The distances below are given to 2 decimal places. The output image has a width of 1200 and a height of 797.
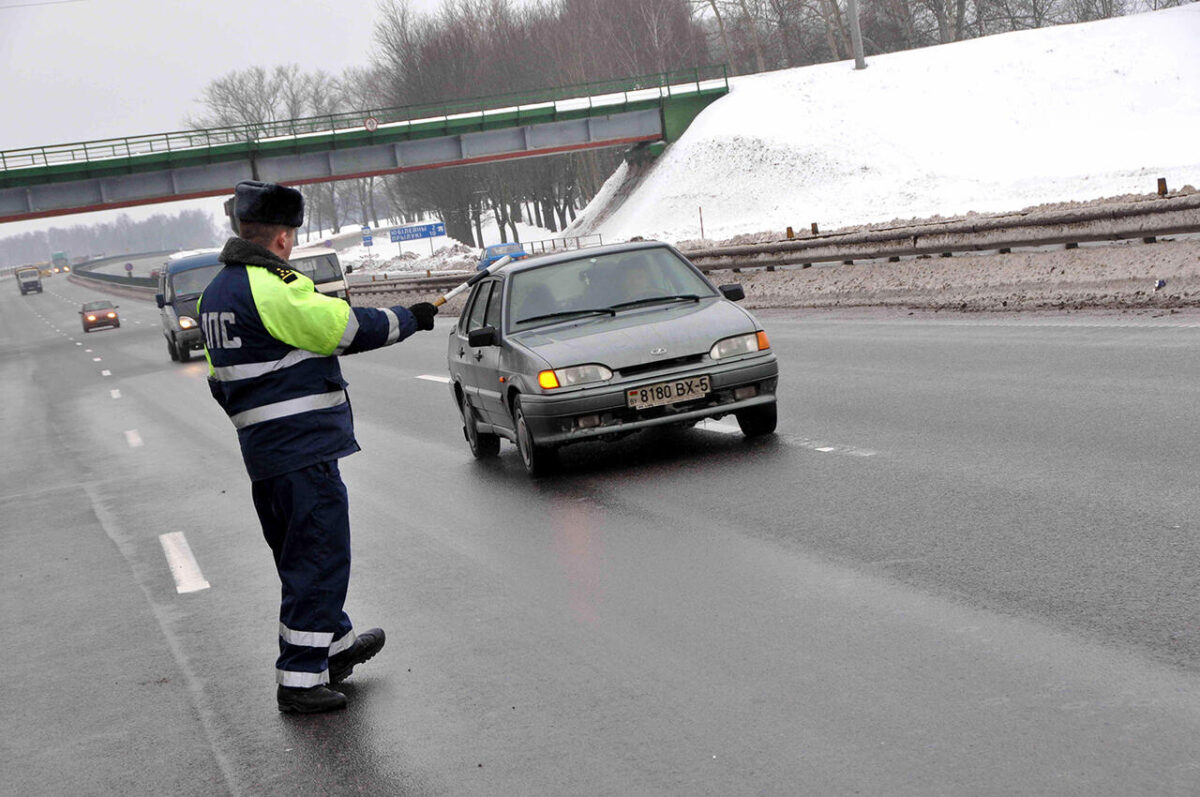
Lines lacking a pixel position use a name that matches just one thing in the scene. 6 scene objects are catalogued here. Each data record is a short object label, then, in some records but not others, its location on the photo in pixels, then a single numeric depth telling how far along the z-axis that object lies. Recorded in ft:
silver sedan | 32.60
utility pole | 191.44
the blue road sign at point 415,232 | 269.03
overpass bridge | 203.72
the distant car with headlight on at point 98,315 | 201.98
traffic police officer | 17.95
